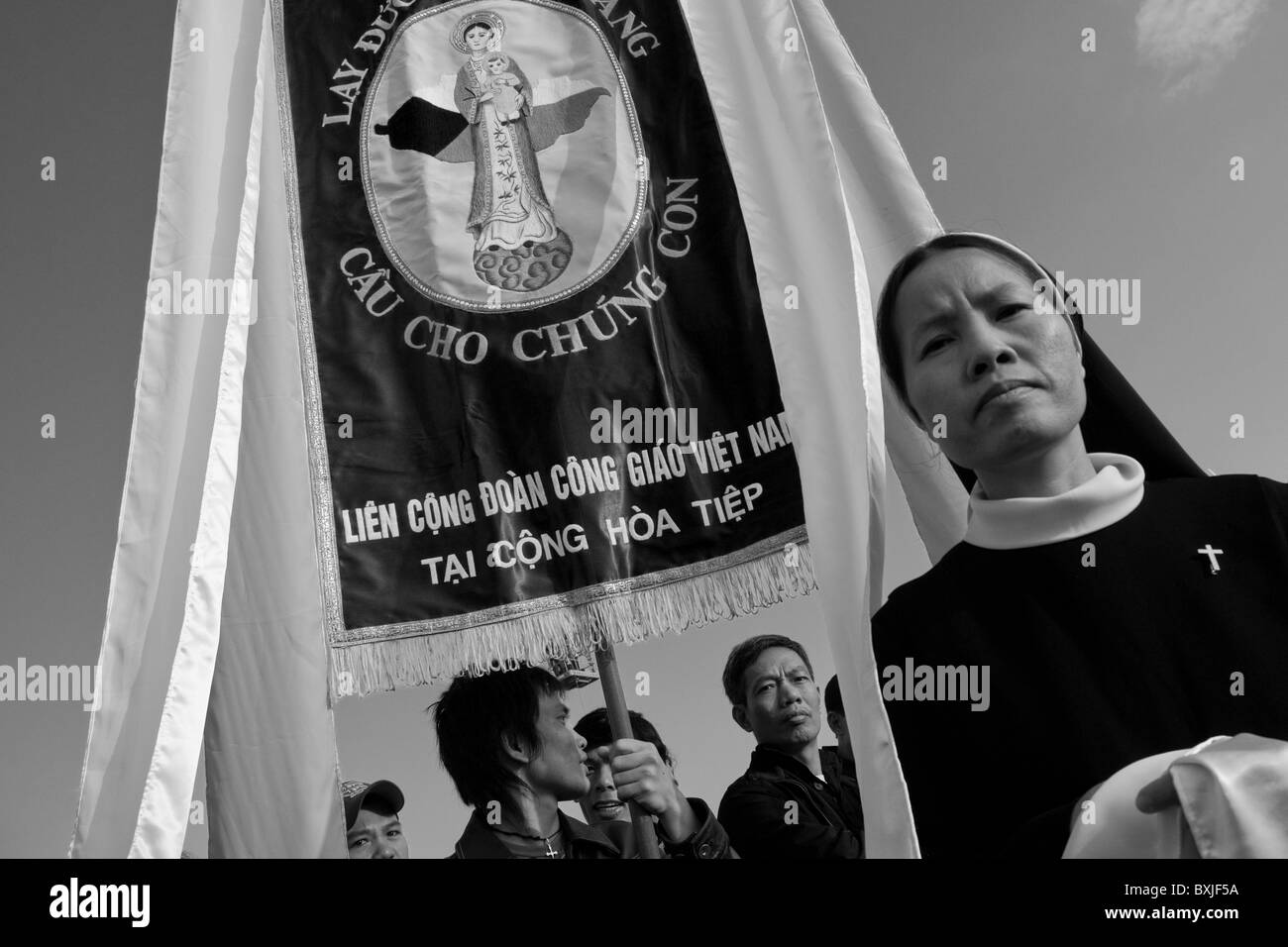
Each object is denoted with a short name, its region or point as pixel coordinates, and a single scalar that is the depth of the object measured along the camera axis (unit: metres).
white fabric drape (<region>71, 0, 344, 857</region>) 2.70
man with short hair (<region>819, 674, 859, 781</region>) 3.46
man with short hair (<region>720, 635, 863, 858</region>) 3.14
